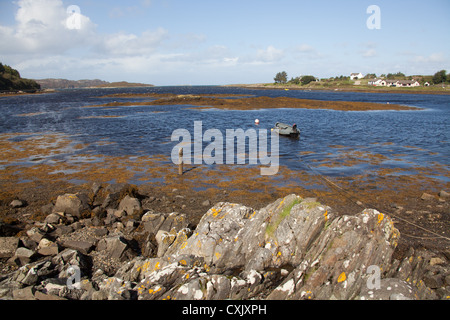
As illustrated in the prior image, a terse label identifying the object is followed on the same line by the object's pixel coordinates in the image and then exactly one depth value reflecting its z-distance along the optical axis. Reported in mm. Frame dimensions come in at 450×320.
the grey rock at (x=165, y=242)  11273
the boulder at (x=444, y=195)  17066
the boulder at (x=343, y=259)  8031
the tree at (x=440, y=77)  178125
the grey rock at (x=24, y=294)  8391
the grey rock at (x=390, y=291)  7434
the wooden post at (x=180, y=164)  21731
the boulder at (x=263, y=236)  9203
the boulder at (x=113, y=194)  15805
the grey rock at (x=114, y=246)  11230
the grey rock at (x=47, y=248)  11305
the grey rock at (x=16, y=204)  15641
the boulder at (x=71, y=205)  14719
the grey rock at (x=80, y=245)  11445
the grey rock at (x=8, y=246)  11125
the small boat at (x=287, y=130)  38059
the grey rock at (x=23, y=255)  10781
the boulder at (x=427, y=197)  16944
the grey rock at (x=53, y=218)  13719
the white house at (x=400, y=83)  190250
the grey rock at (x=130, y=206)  14922
